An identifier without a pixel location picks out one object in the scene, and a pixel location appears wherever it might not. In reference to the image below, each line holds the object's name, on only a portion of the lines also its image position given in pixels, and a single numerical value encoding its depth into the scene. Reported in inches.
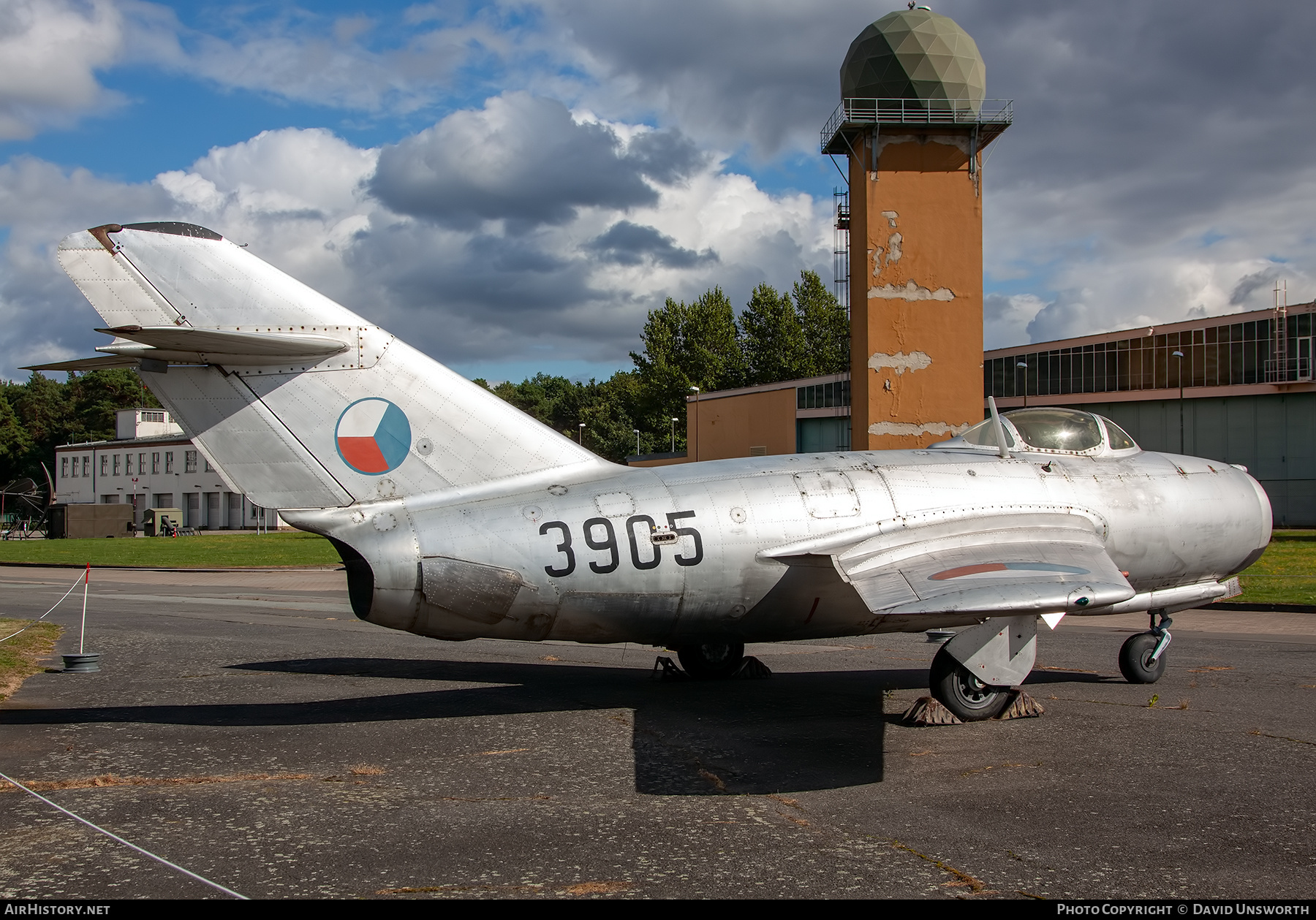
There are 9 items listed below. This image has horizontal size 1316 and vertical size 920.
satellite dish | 2817.4
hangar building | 1911.9
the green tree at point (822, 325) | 3661.4
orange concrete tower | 1491.1
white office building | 3388.3
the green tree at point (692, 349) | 3599.9
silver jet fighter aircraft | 315.9
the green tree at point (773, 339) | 3602.4
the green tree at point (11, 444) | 4069.9
